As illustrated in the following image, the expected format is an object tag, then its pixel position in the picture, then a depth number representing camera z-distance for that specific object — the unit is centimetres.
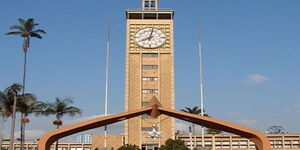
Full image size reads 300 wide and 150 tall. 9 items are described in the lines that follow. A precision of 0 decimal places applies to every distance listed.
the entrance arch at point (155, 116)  3238
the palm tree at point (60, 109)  6656
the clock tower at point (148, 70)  9038
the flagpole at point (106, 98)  7825
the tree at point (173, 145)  7458
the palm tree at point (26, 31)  6429
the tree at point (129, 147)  7403
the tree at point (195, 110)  10058
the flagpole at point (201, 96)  7278
